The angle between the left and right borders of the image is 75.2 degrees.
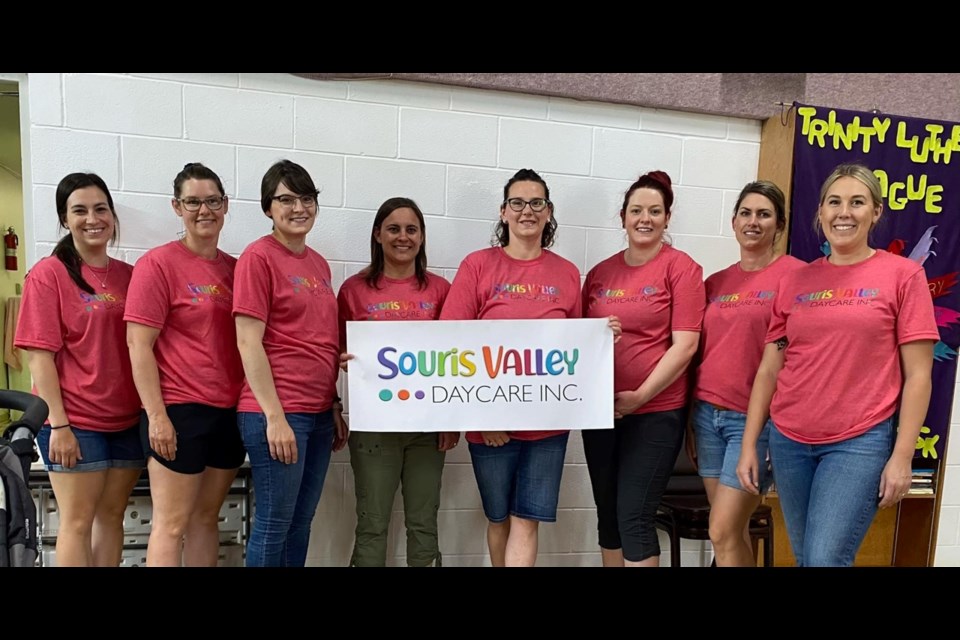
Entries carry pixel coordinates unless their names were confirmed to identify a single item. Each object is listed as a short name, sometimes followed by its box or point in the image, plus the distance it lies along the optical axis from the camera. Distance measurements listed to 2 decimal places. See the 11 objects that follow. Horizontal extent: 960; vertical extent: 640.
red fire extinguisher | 4.41
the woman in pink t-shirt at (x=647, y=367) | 2.04
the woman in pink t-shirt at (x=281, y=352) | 1.88
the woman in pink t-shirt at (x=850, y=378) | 1.67
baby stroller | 1.28
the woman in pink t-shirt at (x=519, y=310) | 2.05
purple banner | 2.64
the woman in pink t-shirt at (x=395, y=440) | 2.17
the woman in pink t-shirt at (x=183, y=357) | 1.88
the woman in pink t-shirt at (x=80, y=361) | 1.91
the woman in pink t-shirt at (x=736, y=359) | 2.02
